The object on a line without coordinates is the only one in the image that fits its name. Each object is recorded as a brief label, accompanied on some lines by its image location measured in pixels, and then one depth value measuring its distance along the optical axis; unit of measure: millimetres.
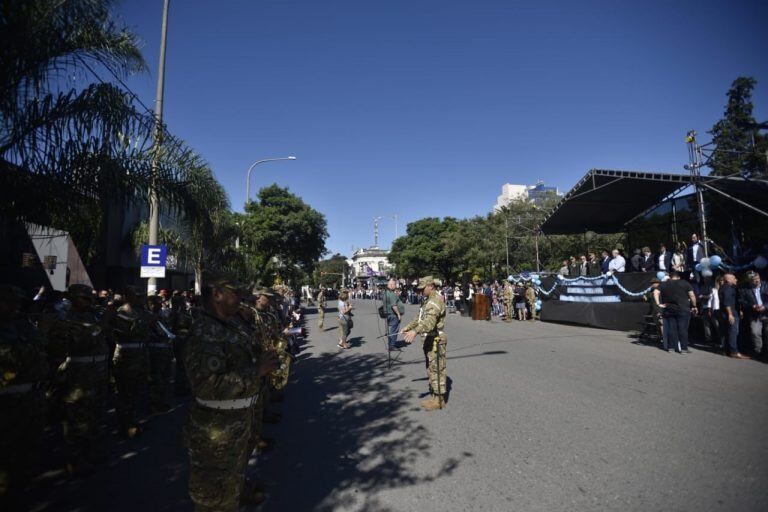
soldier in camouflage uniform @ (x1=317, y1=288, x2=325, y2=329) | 16281
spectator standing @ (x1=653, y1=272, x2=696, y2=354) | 9000
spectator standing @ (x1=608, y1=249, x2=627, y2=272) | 13602
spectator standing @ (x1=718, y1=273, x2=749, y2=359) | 8469
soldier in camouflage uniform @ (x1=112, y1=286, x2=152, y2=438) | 5020
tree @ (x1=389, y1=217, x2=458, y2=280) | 53312
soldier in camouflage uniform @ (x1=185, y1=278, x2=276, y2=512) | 2539
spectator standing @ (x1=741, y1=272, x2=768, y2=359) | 8125
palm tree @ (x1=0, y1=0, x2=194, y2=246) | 4809
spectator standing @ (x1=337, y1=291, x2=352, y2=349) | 11562
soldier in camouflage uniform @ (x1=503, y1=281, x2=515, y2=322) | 18583
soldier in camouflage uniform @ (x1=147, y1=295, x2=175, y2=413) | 5867
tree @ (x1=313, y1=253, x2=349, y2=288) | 100262
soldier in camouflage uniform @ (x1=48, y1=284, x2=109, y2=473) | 4070
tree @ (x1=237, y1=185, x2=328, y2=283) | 28891
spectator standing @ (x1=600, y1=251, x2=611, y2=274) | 14367
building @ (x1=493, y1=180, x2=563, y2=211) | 91525
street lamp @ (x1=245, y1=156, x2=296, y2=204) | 24359
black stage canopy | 12664
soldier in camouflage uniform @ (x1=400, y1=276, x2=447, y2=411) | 5621
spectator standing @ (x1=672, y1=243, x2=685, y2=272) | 11790
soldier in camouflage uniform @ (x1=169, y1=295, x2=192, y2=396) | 7020
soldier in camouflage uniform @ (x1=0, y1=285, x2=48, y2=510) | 3266
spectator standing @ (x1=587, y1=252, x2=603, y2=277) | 14648
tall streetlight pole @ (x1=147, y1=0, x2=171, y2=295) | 9266
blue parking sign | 9250
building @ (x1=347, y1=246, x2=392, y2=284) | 133000
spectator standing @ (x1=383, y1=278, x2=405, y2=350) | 9859
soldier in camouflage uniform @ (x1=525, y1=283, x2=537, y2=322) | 17859
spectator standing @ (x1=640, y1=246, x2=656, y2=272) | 13484
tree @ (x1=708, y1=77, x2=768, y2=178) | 29319
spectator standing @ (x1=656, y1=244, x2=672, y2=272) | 12414
